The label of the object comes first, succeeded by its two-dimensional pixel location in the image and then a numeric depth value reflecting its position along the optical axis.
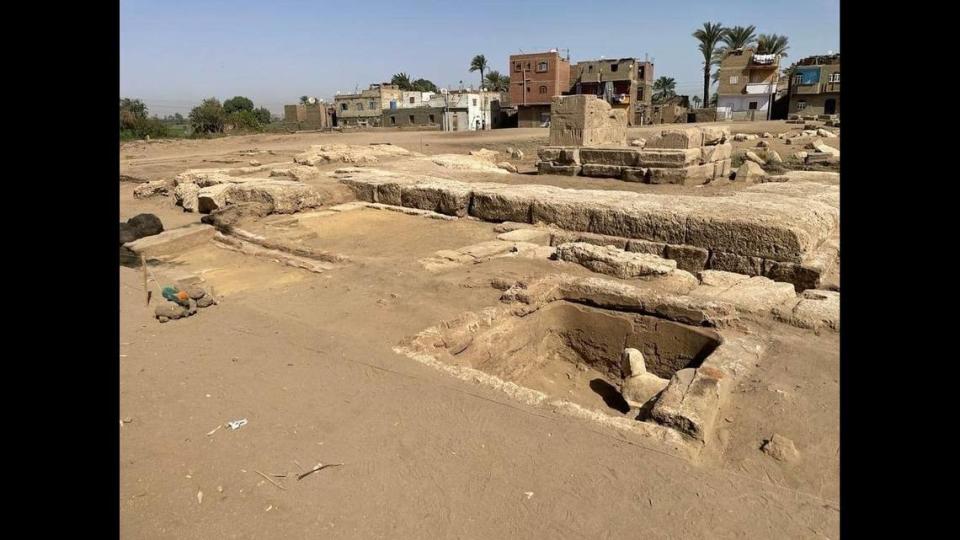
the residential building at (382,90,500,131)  41.38
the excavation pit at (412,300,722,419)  5.01
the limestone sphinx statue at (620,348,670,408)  4.45
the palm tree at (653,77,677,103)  60.34
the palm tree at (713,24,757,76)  41.44
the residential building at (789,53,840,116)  39.41
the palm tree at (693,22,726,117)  40.75
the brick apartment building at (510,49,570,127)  42.64
